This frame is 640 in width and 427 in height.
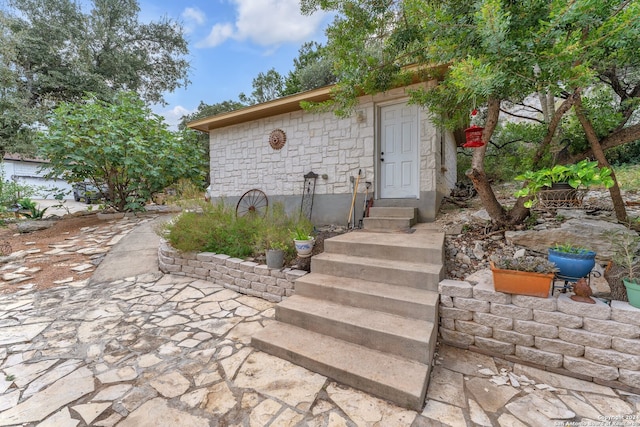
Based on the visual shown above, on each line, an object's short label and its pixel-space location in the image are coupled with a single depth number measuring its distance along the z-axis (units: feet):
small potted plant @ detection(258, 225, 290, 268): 10.50
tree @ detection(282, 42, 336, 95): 39.60
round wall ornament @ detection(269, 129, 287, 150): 18.70
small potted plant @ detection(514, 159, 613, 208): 5.71
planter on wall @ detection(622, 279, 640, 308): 5.81
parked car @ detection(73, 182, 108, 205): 23.47
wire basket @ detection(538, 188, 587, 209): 8.05
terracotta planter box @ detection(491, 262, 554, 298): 6.41
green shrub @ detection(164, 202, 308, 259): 12.28
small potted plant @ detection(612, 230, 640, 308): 5.86
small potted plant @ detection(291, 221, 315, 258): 10.15
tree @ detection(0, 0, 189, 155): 29.86
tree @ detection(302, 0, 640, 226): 6.08
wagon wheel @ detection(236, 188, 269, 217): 20.15
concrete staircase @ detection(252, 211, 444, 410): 5.86
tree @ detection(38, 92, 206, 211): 19.83
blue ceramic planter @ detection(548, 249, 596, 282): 6.35
